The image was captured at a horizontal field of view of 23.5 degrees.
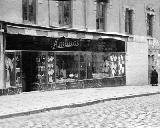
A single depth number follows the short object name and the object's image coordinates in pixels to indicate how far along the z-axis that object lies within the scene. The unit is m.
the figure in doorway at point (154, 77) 27.94
